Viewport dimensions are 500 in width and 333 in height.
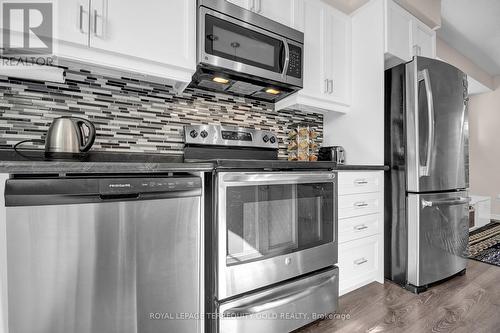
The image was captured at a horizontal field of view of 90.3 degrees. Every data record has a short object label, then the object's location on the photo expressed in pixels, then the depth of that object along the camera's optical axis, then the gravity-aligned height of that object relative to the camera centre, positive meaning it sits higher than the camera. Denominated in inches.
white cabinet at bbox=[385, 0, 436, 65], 82.2 +46.3
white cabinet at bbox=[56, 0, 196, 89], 46.4 +26.9
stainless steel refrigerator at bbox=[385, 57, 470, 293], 74.0 -1.8
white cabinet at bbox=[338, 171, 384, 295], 70.1 -18.5
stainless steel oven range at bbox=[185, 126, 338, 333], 45.5 -16.3
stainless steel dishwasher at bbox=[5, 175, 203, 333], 32.4 -12.8
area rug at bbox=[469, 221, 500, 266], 100.0 -36.7
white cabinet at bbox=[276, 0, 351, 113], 78.9 +35.6
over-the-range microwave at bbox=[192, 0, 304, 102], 58.9 +29.7
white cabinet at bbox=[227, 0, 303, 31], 65.5 +43.8
